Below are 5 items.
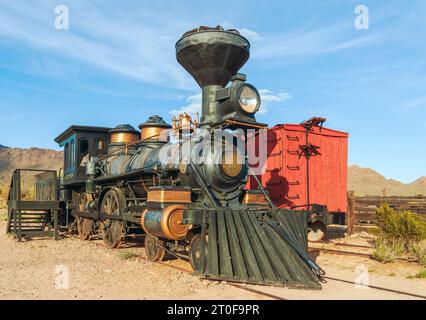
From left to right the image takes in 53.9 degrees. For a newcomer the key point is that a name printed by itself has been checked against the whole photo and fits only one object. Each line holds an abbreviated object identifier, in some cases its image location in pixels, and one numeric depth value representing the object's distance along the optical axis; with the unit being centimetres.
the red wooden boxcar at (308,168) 1082
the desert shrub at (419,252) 758
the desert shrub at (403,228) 868
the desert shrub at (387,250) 800
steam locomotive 584
